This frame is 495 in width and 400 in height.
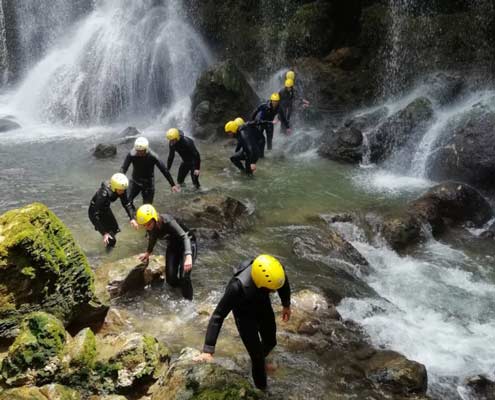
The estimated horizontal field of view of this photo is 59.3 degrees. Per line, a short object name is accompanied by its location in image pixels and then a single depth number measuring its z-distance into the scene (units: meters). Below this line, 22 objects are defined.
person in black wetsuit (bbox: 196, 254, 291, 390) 4.45
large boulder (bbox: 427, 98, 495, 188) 11.73
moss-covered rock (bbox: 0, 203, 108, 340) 5.02
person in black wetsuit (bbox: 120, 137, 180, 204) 8.88
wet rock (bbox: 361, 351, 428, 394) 5.28
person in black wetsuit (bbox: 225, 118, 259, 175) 12.41
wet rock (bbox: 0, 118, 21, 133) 18.73
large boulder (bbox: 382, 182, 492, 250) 9.93
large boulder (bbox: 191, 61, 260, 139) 18.06
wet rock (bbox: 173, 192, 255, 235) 9.67
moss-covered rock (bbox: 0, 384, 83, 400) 4.08
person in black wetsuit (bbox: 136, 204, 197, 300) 6.19
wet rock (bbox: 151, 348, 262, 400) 3.84
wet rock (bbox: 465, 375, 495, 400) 5.53
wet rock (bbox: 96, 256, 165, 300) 6.92
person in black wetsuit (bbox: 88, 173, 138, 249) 7.74
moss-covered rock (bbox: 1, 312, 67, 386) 4.44
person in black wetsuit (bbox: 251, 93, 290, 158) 13.94
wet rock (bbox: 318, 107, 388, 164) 15.08
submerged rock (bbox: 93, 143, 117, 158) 15.04
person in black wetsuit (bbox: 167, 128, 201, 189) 10.68
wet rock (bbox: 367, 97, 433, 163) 14.72
